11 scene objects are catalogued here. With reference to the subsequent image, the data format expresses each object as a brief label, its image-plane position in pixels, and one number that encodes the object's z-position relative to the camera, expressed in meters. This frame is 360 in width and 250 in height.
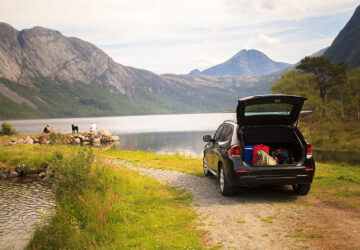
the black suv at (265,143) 7.88
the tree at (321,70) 59.06
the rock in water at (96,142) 45.22
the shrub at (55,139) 31.31
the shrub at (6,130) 43.21
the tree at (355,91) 54.30
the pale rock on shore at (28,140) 34.51
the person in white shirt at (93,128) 45.78
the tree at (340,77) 57.54
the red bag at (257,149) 8.41
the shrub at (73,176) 8.52
